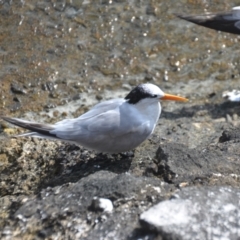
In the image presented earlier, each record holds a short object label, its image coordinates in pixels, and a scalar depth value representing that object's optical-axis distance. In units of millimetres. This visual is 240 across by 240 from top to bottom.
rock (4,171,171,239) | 7168
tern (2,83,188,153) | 9187
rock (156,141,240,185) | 8250
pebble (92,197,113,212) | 7367
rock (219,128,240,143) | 9877
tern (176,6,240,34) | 13445
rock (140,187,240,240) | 6691
